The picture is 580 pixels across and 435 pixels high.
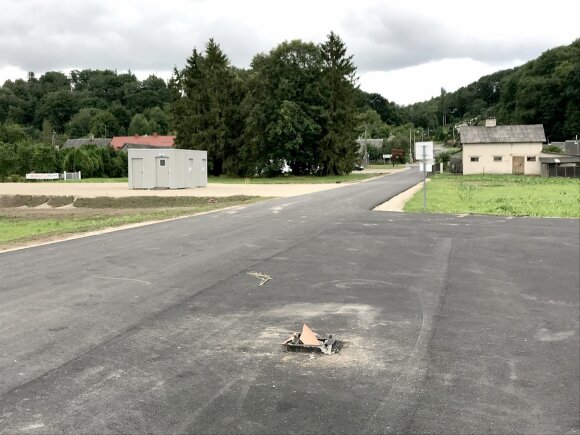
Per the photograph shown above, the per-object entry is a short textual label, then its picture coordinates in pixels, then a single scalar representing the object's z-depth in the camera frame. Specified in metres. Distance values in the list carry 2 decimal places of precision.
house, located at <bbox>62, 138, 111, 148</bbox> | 119.75
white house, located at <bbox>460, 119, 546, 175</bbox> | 69.56
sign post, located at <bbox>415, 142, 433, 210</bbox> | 23.09
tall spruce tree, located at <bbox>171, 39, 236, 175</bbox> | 69.19
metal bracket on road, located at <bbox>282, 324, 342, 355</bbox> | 5.66
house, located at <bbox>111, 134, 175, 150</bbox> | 113.05
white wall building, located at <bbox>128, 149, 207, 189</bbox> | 41.06
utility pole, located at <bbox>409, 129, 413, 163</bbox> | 131.50
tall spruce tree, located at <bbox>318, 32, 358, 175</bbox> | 65.56
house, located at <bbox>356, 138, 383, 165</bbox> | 124.00
